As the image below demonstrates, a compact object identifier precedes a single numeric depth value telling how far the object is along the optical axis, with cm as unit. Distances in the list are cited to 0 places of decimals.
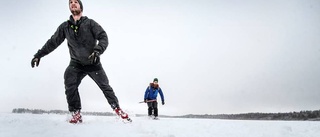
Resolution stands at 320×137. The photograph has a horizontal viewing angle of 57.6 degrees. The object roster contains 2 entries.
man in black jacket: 514
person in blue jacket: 1345
